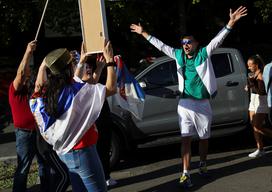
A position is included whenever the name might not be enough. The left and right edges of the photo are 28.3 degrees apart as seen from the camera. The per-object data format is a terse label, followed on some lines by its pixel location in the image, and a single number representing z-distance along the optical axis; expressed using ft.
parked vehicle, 26.48
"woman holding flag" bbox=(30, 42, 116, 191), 12.73
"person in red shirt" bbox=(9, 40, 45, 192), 18.43
